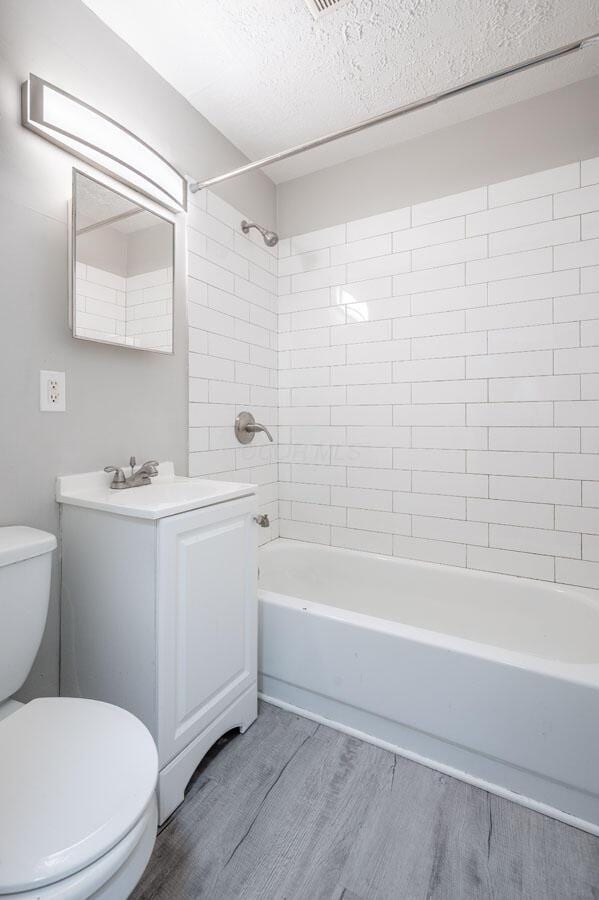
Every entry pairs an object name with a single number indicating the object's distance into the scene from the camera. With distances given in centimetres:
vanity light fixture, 119
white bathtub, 117
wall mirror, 132
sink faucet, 142
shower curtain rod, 109
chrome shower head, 212
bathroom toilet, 63
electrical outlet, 127
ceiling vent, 136
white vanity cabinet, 114
